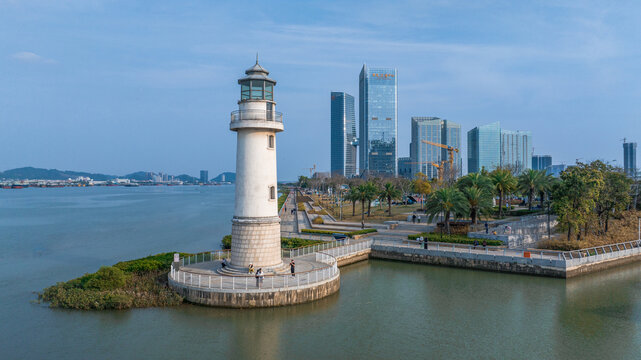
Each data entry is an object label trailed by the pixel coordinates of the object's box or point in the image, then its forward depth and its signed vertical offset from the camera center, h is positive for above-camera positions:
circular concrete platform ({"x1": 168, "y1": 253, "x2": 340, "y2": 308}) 21.31 -5.24
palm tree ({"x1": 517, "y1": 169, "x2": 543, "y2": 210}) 49.31 +0.50
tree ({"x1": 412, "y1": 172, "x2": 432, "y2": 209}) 82.82 -0.22
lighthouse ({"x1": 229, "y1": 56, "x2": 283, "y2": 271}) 24.11 +0.56
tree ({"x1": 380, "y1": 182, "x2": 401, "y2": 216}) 58.59 -1.00
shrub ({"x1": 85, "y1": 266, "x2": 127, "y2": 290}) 22.47 -5.07
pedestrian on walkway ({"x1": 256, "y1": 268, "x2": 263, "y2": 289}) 21.83 -4.83
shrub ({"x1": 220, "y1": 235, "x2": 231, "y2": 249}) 39.94 -5.34
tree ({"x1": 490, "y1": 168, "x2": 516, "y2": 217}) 47.83 +0.47
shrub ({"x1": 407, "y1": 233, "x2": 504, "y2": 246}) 34.53 -4.52
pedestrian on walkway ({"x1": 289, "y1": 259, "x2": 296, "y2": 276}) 23.83 -4.60
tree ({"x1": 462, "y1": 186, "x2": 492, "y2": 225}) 38.59 -1.18
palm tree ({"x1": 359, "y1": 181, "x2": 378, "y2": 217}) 55.12 -0.82
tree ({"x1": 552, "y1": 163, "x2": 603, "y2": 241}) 34.12 -1.01
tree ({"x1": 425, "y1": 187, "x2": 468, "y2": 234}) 36.88 -1.47
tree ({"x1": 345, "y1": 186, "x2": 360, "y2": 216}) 56.28 -1.25
